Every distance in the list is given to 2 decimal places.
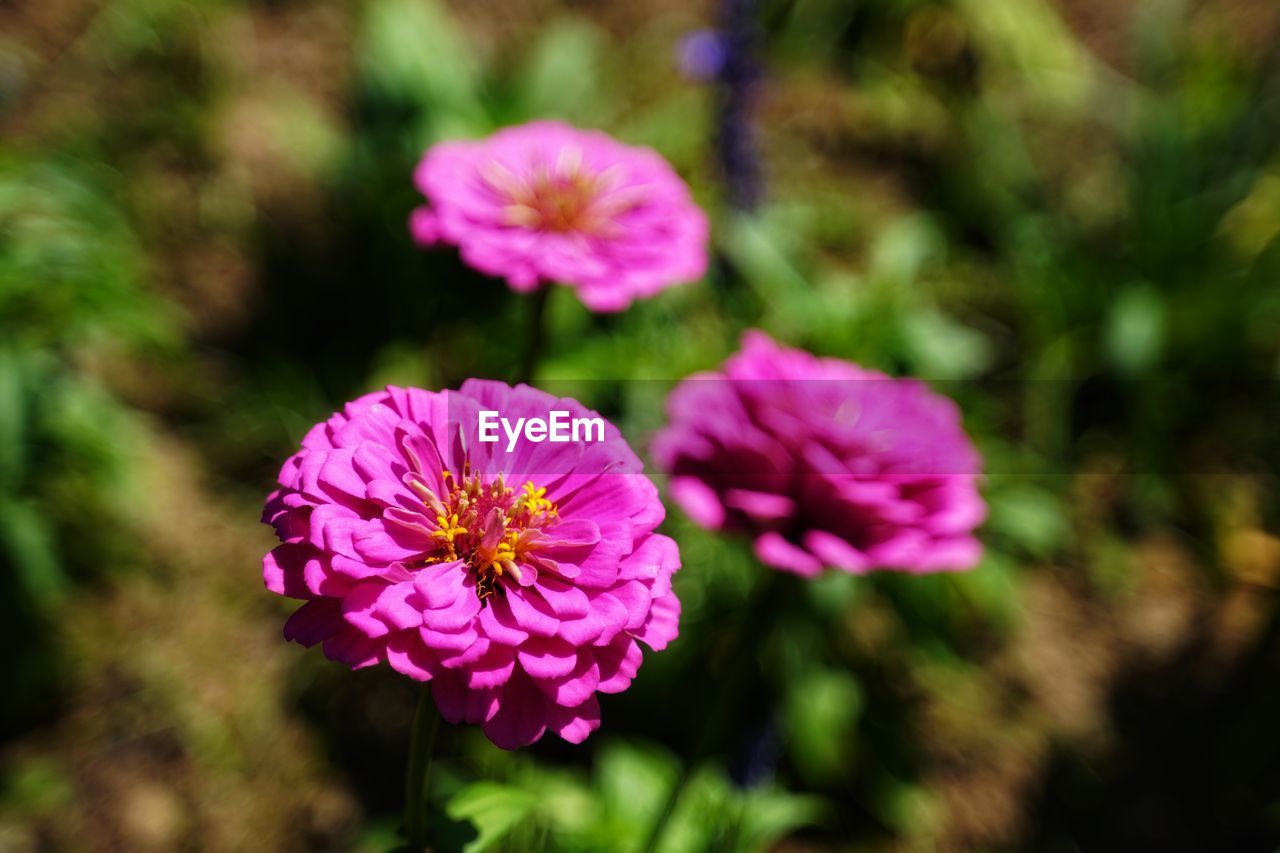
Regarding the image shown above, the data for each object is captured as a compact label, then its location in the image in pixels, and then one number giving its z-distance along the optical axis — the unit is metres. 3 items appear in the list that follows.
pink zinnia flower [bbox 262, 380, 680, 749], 0.47
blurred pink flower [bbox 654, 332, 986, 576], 0.55
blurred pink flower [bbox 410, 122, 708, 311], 0.61
